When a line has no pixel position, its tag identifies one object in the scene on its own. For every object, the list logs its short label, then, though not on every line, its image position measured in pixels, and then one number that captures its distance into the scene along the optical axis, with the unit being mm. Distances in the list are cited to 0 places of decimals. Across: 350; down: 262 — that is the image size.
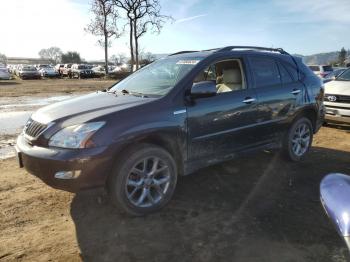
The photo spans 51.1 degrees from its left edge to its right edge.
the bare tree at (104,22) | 40844
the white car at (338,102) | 8547
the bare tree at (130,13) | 36438
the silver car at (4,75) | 35166
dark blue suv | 3701
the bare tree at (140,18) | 36469
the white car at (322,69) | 22598
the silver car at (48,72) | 42259
